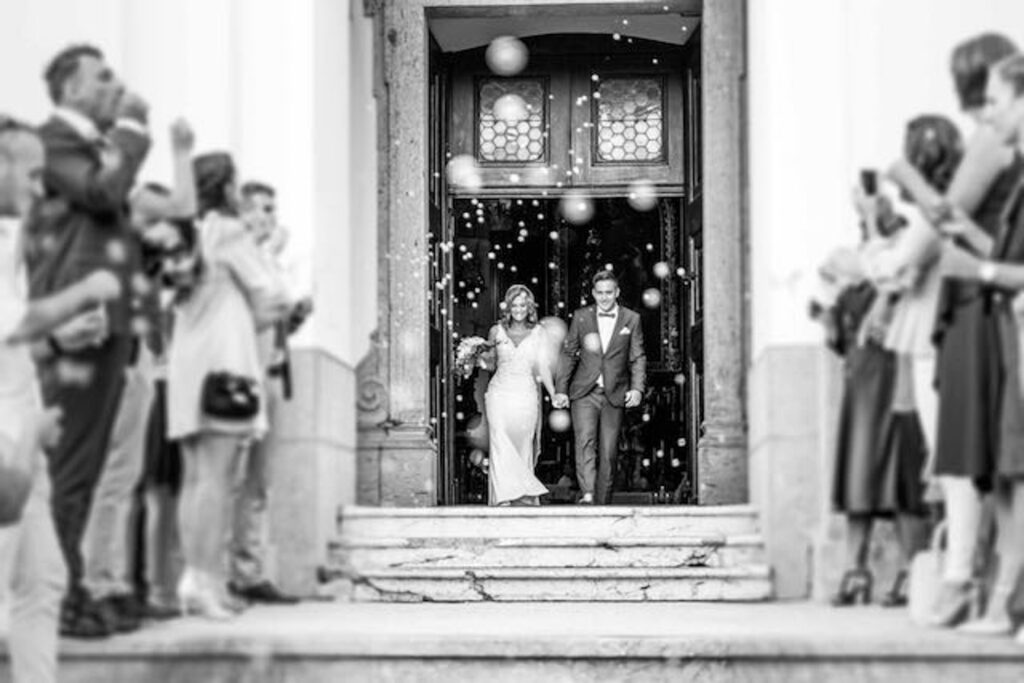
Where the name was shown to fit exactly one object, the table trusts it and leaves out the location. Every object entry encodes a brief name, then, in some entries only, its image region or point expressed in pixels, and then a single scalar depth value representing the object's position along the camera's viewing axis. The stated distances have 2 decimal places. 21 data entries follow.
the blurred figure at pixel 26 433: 4.56
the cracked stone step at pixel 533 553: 7.30
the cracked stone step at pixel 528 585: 7.22
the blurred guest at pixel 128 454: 5.29
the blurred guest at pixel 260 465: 5.89
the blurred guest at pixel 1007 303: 5.10
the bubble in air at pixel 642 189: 10.34
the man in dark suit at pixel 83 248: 5.12
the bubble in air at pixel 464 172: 10.31
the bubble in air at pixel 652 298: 13.55
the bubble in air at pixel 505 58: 10.52
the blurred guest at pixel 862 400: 5.39
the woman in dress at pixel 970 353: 5.14
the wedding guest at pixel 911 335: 5.21
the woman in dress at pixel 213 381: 5.53
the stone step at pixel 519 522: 7.57
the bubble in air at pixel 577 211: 14.05
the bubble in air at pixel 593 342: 10.27
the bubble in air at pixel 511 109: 10.52
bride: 10.38
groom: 10.18
